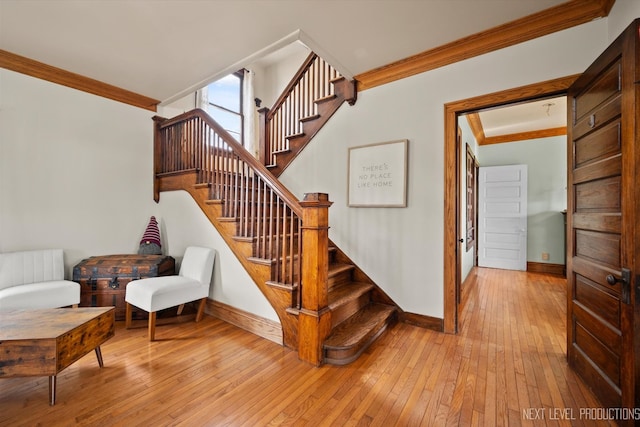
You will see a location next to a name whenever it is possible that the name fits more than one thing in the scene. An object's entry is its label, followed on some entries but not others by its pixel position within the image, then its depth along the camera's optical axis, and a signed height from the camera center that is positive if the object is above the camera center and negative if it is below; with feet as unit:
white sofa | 7.66 -2.37
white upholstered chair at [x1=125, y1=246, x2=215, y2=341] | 7.81 -2.46
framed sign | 9.10 +1.31
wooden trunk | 9.34 -2.54
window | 15.58 +6.76
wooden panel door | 4.38 -0.29
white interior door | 17.13 -0.45
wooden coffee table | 5.08 -2.67
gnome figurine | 11.39 -1.36
